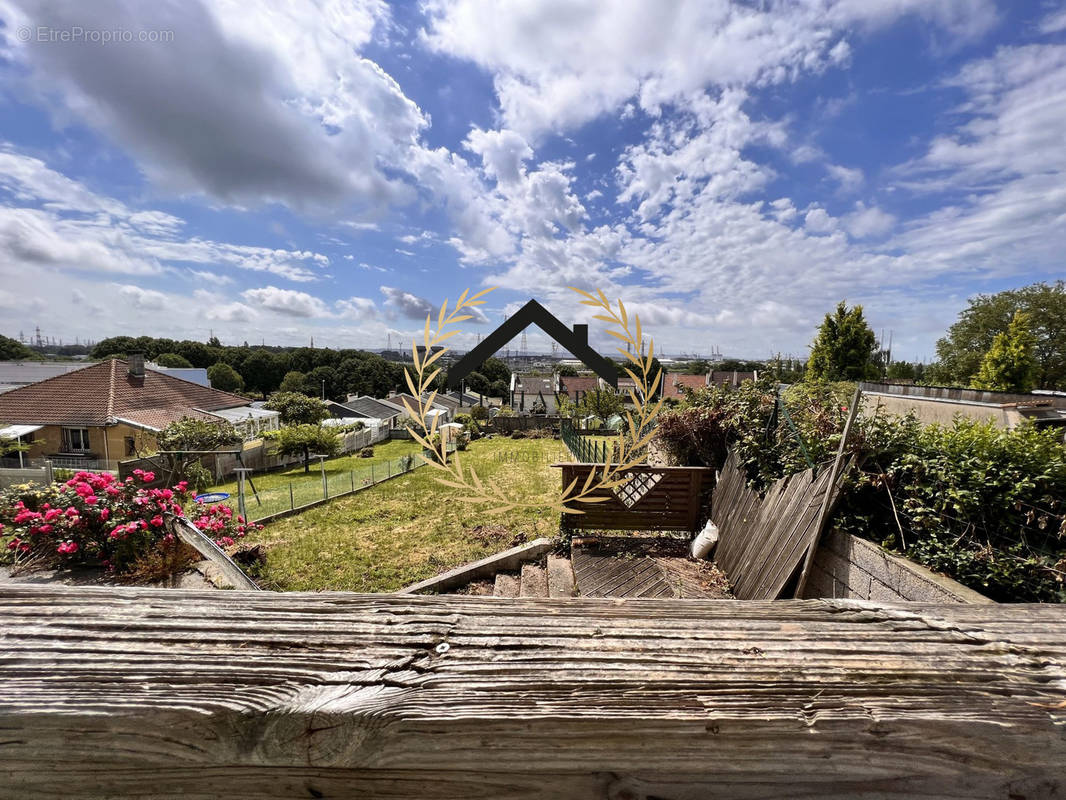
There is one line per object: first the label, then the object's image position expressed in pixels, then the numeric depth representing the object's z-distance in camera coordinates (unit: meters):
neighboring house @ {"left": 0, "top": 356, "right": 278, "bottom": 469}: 18.91
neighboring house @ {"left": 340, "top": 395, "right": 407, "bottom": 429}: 32.53
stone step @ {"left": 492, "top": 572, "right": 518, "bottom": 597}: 5.10
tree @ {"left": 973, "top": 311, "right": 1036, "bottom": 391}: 22.33
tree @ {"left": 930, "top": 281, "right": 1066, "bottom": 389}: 27.92
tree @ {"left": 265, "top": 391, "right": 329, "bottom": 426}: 25.83
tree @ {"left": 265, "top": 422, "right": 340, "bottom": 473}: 19.44
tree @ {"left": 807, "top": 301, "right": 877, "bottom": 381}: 25.55
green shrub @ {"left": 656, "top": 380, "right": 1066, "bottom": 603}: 2.64
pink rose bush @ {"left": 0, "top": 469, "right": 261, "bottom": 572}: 4.12
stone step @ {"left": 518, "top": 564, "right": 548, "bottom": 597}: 5.02
